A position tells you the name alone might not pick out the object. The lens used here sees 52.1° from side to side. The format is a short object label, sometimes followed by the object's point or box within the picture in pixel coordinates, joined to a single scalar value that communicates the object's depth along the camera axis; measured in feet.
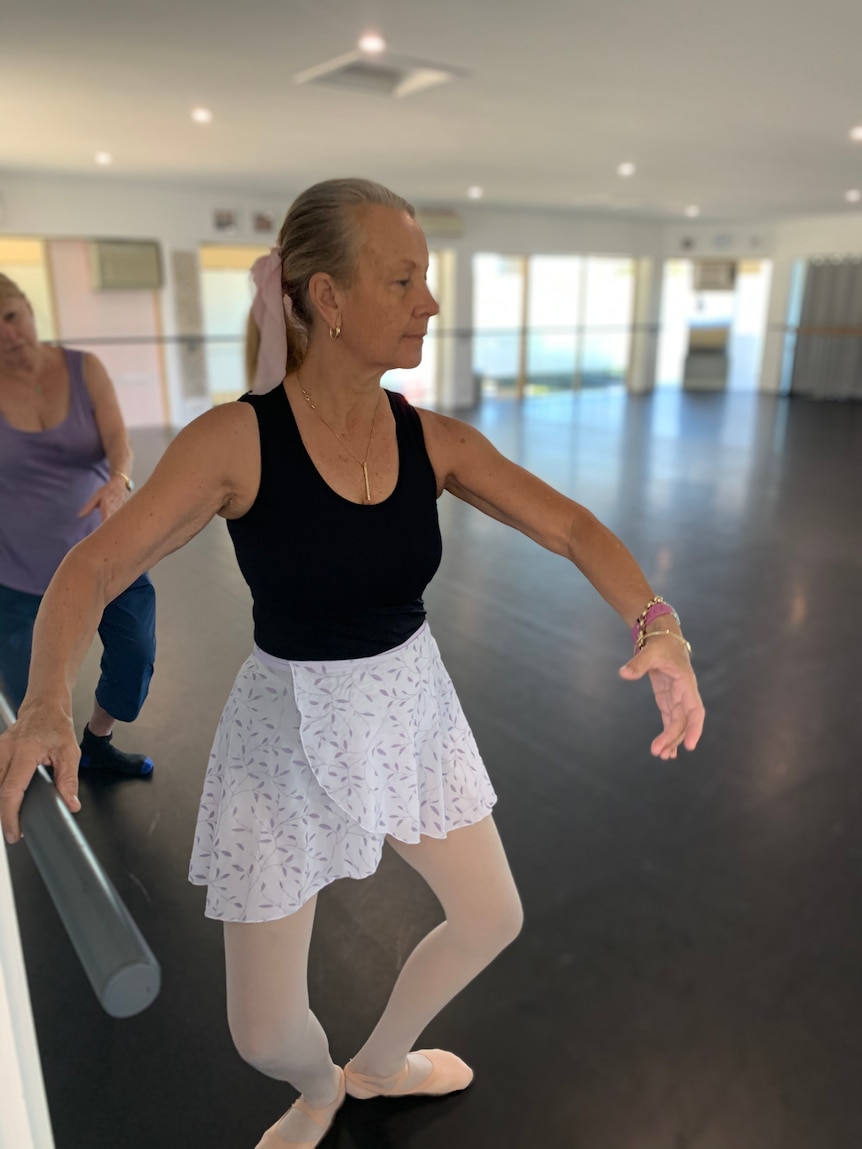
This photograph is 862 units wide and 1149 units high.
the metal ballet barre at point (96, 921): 1.65
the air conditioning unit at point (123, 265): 28.73
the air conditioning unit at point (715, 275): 49.01
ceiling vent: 15.10
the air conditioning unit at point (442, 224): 37.52
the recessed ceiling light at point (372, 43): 13.70
